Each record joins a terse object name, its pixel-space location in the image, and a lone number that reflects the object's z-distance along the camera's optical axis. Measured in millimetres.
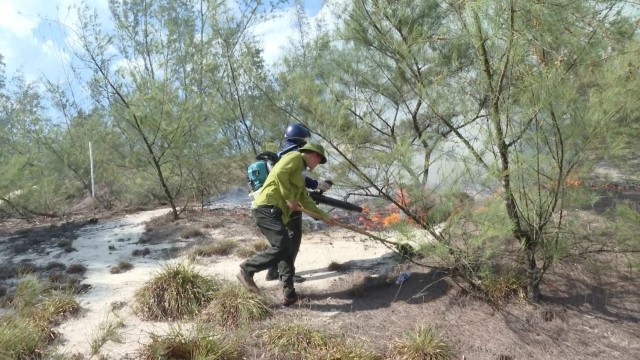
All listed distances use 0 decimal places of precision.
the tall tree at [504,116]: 3453
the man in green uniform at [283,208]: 4355
